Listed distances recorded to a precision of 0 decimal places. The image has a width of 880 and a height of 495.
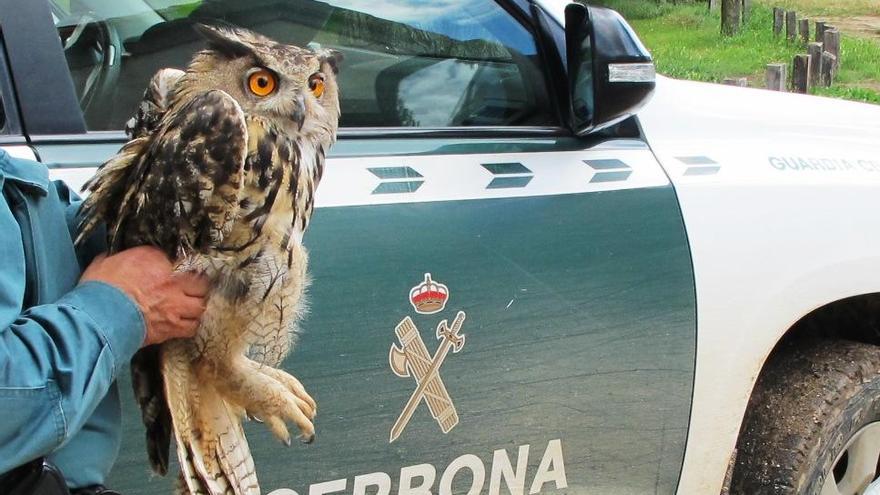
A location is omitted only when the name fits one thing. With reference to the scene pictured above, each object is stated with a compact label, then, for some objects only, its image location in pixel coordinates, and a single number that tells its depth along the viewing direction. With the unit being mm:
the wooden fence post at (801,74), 10070
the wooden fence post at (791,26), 15523
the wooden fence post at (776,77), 8926
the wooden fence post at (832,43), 11880
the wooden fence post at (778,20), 16156
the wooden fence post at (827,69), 10898
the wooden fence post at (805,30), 14664
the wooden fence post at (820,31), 13008
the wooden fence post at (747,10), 18406
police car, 2123
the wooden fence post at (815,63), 10820
